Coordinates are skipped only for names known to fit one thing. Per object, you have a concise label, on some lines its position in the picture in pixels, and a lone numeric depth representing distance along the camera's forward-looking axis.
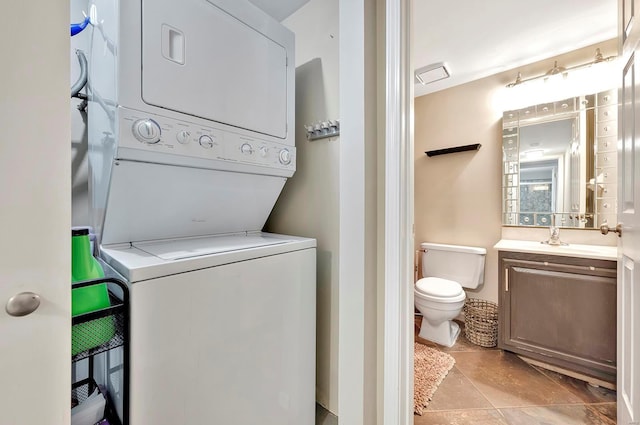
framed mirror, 1.98
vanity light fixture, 1.99
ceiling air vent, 2.30
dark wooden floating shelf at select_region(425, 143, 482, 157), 2.54
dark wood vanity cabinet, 1.66
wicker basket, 2.19
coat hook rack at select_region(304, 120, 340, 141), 1.27
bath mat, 1.61
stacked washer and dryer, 0.76
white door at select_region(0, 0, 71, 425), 0.48
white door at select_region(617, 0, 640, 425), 0.94
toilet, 2.13
